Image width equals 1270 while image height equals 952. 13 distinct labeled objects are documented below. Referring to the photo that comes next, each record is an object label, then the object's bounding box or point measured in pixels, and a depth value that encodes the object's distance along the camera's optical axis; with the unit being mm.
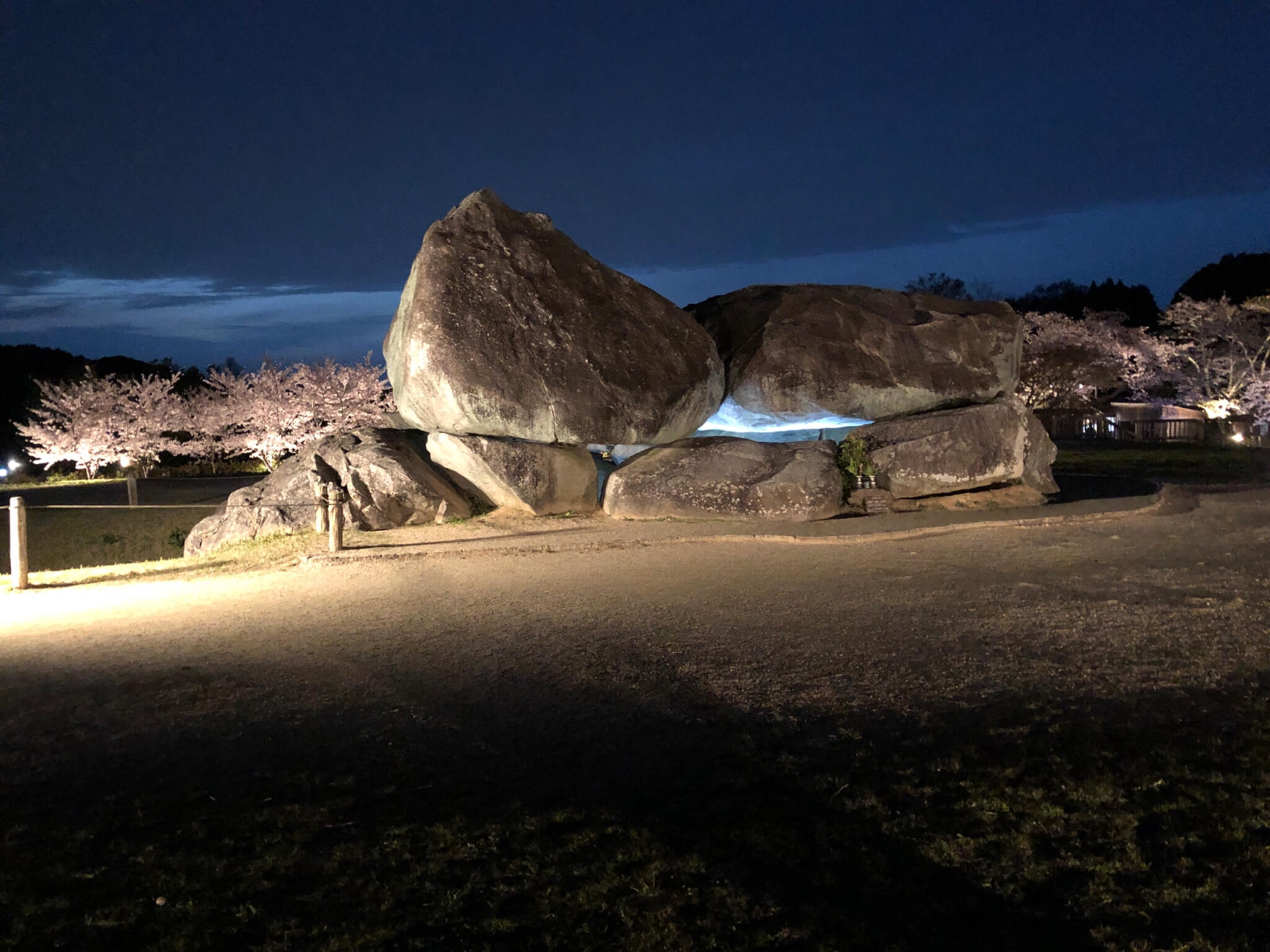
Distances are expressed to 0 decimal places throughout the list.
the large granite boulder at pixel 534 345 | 14391
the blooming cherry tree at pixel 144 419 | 25922
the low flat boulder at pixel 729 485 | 14969
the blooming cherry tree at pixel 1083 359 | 36719
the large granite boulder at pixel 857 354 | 16859
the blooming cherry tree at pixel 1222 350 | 37562
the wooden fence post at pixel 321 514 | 14352
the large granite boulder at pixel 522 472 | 15125
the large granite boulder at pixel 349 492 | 15094
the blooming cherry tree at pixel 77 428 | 25531
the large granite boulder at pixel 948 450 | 16109
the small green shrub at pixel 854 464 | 16172
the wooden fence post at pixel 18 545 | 10766
